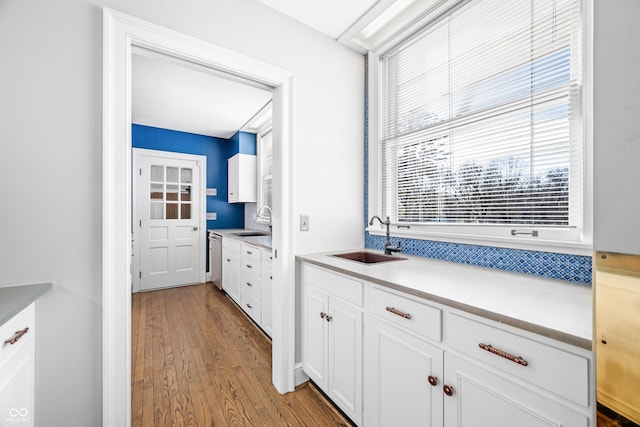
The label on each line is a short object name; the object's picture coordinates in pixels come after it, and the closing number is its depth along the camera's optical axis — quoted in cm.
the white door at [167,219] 413
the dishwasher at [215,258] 411
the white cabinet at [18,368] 91
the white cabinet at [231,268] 335
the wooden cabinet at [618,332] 51
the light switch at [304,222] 195
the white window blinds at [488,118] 128
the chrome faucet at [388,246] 192
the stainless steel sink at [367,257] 194
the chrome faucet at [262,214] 402
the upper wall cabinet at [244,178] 435
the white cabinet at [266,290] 246
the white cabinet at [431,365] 76
